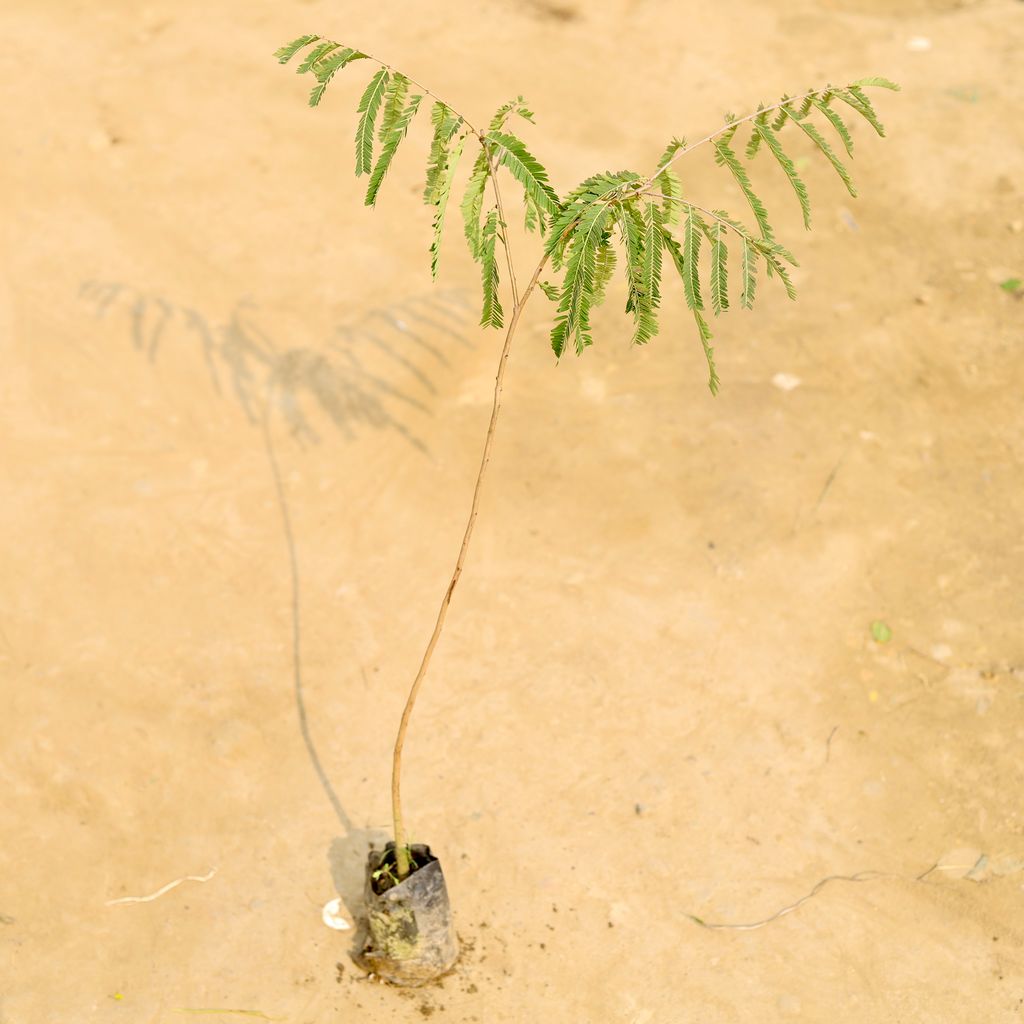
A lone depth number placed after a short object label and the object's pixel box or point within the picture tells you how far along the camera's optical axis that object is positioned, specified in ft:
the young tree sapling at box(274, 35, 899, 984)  9.75
